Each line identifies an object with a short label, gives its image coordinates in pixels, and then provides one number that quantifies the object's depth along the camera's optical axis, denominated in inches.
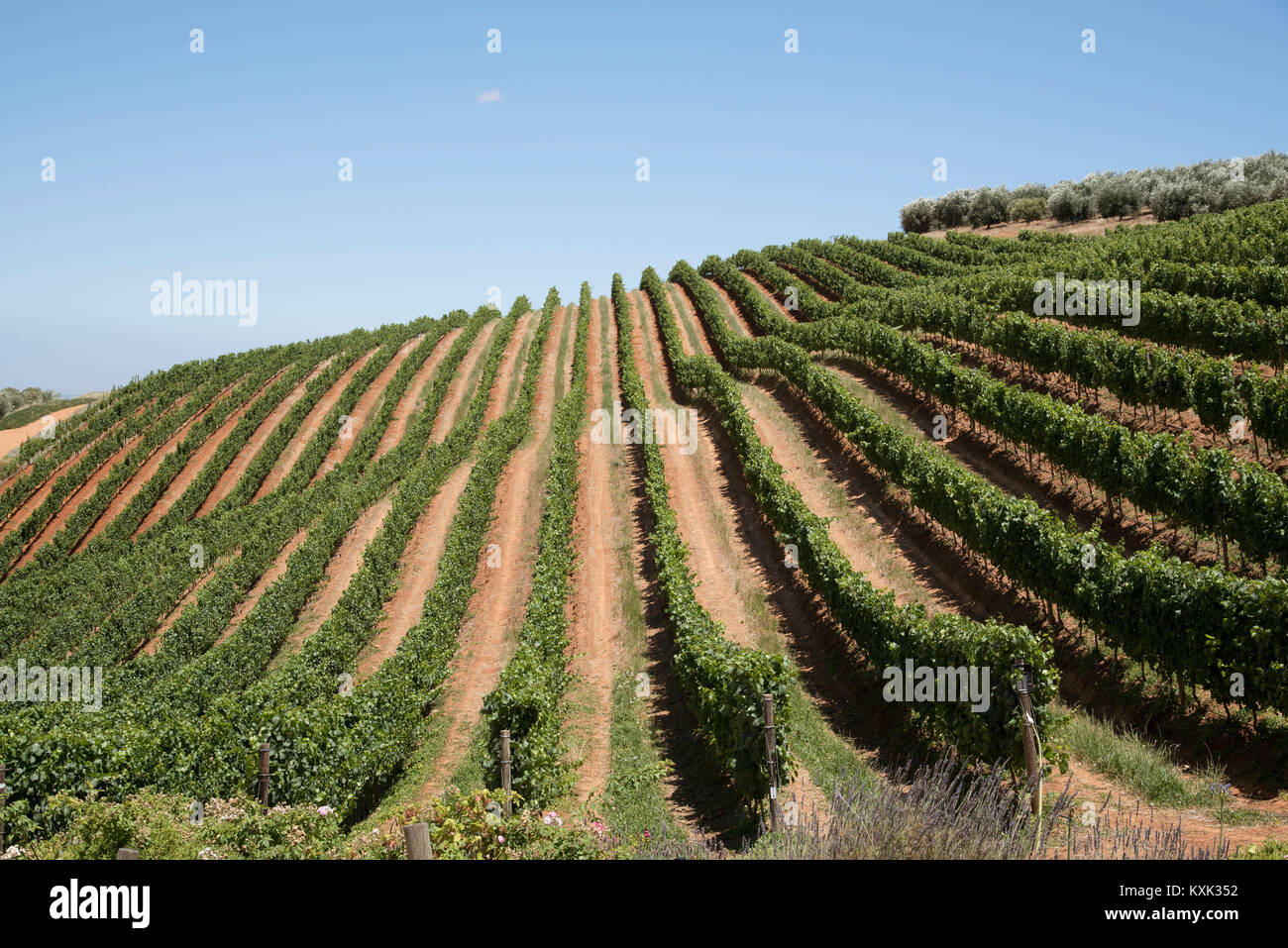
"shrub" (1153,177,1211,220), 2721.9
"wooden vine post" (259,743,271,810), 581.3
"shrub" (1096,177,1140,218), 3056.1
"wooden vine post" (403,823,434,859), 325.7
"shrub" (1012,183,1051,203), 3650.8
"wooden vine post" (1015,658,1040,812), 545.3
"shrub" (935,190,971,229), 3809.1
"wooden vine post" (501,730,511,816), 580.2
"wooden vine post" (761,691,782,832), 546.3
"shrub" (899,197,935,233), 3973.9
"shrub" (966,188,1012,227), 3676.2
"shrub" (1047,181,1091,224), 3157.0
